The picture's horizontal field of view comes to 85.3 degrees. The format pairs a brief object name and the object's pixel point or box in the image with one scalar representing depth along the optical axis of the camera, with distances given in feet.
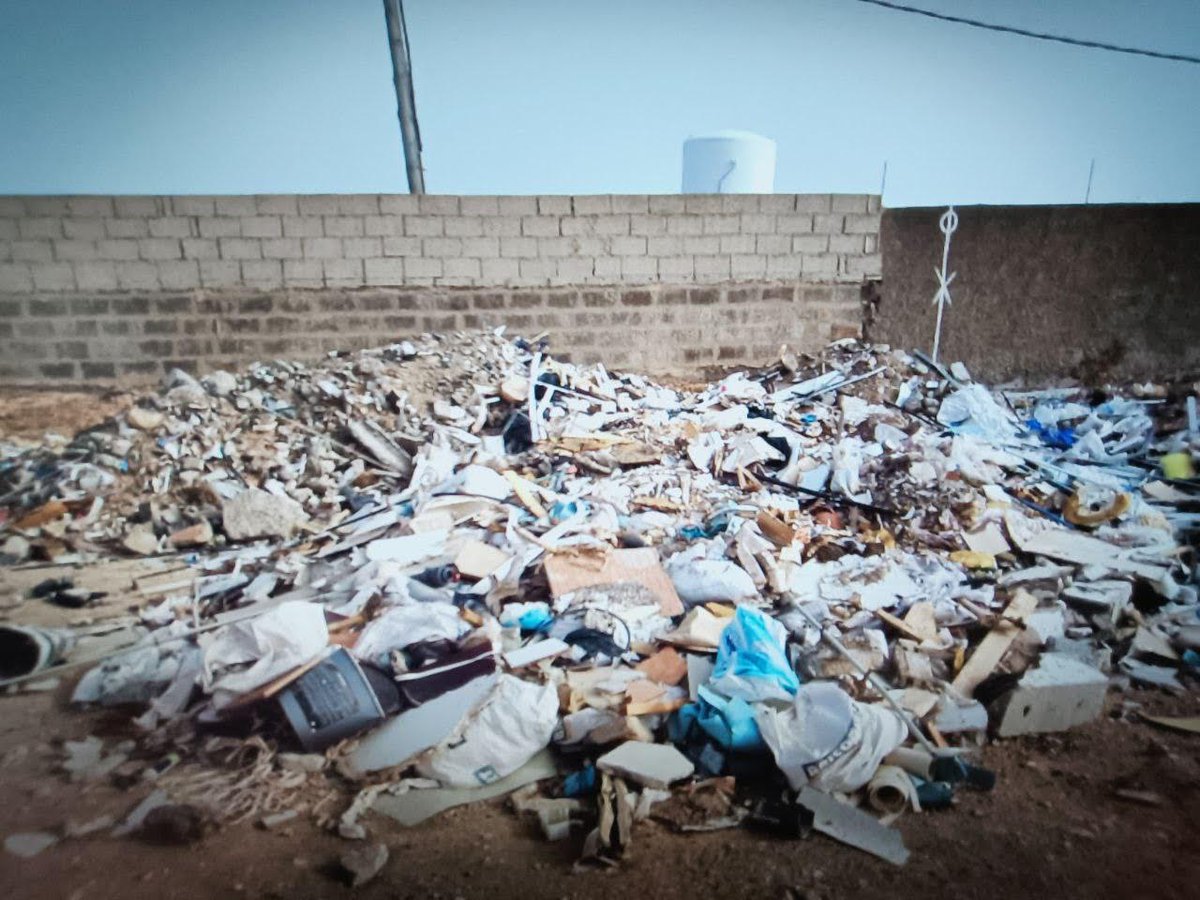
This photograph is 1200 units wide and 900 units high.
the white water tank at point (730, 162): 37.42
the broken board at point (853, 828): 6.53
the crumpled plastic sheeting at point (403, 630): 9.10
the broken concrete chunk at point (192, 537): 13.55
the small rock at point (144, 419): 16.22
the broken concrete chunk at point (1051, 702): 8.33
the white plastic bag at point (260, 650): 8.13
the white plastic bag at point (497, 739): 7.51
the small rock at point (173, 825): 6.70
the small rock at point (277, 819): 6.91
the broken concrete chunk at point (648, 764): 7.26
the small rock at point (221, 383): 17.90
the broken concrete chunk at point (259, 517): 13.73
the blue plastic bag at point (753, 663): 8.28
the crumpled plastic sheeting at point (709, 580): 10.85
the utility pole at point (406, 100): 22.06
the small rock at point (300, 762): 7.66
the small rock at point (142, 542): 13.34
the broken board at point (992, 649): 8.99
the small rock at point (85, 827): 6.75
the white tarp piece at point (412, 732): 7.69
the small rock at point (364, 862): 6.20
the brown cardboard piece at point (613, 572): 10.83
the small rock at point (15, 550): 12.84
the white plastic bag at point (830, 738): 7.09
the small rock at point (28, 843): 6.49
